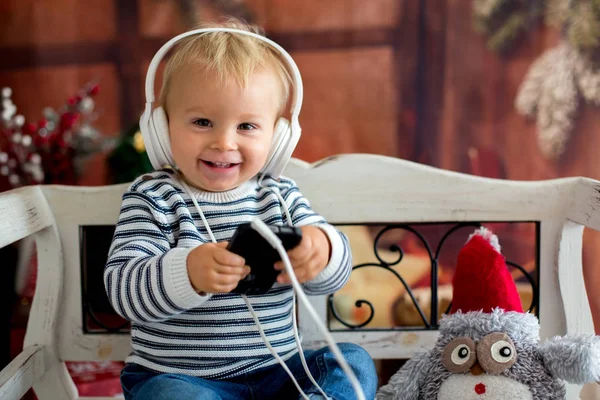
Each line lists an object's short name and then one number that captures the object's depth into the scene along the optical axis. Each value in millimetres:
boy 1515
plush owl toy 1490
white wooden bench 1691
